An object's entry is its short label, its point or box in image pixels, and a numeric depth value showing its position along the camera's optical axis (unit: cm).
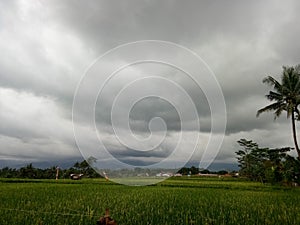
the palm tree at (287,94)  1627
